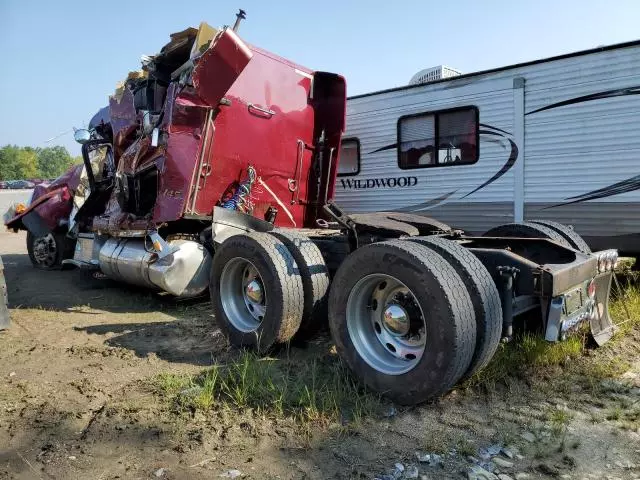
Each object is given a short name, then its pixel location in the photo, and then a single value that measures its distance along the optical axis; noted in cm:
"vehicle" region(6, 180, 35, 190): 6850
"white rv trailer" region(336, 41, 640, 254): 628
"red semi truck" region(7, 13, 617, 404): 327
